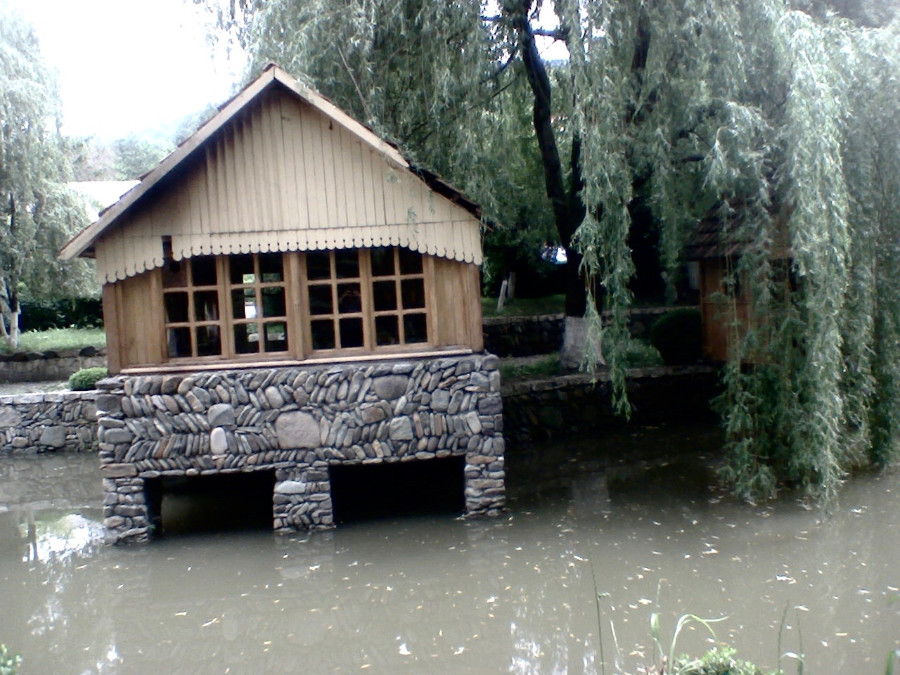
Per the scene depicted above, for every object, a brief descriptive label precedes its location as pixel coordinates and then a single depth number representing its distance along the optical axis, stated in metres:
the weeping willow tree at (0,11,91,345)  16.92
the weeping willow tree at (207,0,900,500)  8.20
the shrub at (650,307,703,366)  14.45
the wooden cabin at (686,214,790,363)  12.60
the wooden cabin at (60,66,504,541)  8.57
